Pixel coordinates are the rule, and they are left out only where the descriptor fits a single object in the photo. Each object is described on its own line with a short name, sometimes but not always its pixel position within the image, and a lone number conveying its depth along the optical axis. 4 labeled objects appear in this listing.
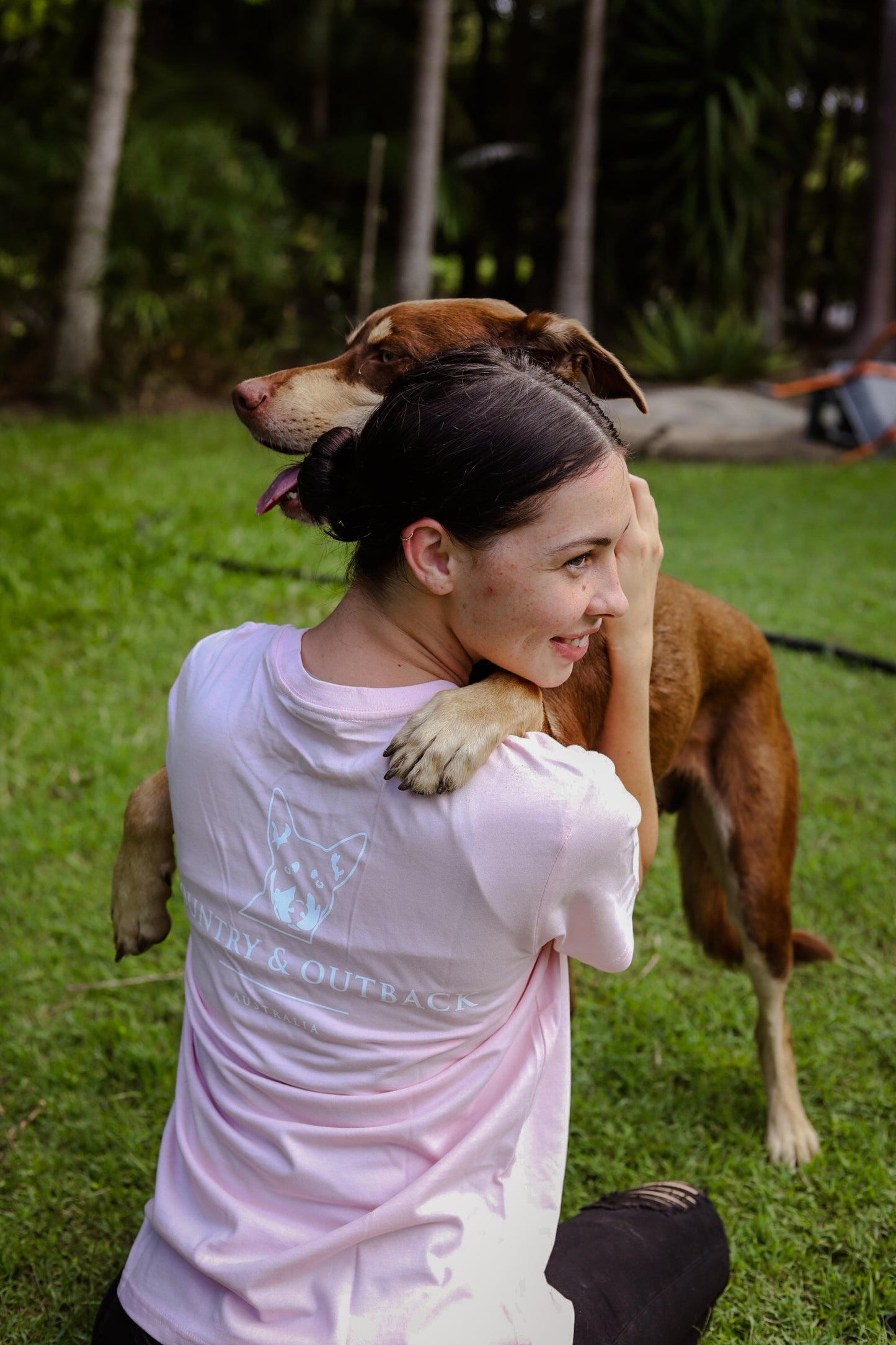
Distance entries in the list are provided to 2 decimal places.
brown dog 1.95
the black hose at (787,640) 5.55
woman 1.34
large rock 10.84
